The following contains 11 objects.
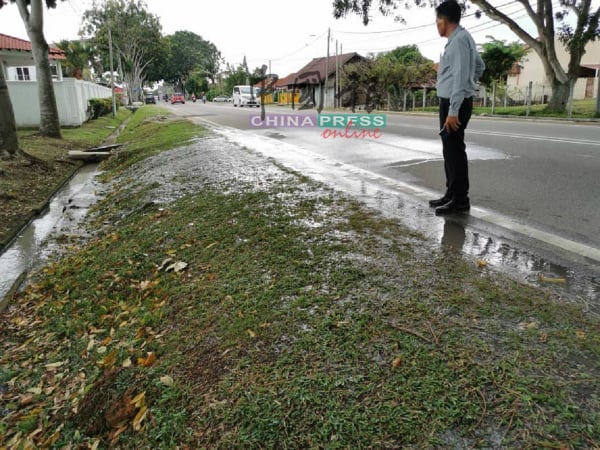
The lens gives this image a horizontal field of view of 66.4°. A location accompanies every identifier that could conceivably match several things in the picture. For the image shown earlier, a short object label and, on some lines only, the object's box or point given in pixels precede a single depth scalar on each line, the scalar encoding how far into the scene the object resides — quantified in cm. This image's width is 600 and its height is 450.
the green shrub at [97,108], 2278
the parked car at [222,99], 7712
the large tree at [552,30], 1919
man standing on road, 394
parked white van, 4644
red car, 6513
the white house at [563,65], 3750
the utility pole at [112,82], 2887
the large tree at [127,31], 5050
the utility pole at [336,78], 4109
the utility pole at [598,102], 1951
